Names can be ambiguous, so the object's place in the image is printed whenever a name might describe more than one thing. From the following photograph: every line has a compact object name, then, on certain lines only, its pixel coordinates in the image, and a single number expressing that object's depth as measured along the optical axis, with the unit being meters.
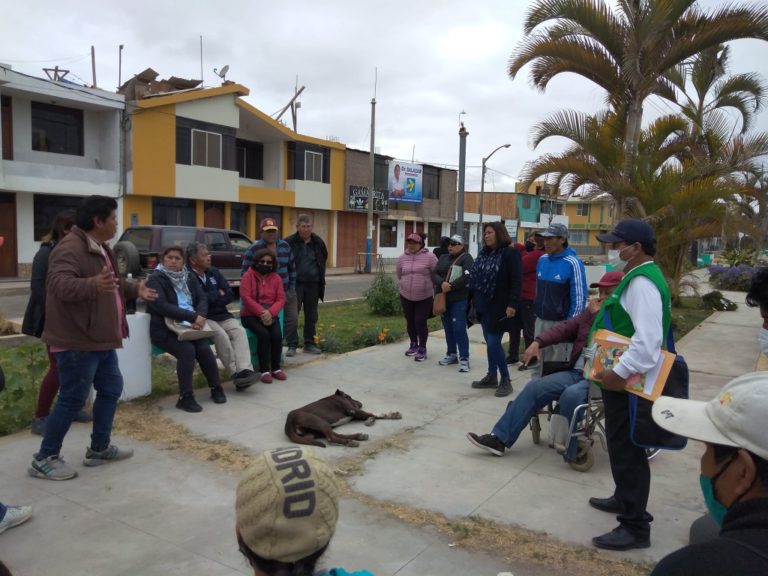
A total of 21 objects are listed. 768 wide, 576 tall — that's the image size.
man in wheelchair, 4.59
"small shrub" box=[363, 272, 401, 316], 12.62
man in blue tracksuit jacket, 5.97
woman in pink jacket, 8.04
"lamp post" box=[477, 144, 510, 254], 35.03
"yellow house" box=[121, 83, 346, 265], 23.70
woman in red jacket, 6.82
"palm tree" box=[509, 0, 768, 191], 10.80
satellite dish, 27.84
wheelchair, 4.44
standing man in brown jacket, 3.94
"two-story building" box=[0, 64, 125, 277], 20.27
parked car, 12.73
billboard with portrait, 36.65
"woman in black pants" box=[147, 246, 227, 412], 5.80
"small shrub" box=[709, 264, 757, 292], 22.47
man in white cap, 1.25
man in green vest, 3.31
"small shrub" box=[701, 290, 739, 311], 15.55
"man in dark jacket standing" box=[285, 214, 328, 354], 8.27
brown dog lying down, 5.03
